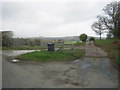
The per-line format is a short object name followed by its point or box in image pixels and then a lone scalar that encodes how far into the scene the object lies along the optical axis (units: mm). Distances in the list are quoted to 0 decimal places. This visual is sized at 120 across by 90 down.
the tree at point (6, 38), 14688
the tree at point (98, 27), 24727
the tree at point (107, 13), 19303
